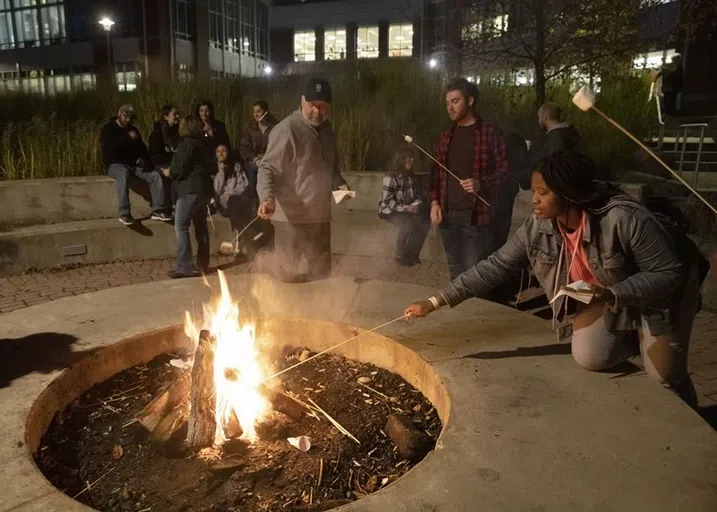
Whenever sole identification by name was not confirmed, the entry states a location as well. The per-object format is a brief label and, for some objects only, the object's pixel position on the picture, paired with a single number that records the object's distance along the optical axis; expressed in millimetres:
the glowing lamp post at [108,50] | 30414
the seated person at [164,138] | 8945
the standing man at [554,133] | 6031
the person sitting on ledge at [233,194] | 8227
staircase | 10086
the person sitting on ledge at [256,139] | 8695
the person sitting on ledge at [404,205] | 7918
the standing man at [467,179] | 5352
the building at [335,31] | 38625
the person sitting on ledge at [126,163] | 8195
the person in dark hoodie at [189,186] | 6984
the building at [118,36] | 31609
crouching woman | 2953
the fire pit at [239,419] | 2771
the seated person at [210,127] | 8500
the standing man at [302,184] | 4930
